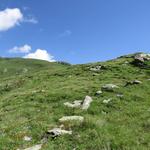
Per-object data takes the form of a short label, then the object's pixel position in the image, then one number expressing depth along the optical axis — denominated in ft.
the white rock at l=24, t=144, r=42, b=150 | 30.54
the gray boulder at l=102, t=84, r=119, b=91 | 51.49
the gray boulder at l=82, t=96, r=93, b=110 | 41.99
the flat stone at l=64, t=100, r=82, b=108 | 43.25
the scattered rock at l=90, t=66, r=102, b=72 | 80.23
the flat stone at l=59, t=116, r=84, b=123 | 36.53
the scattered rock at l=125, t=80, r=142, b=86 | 55.67
